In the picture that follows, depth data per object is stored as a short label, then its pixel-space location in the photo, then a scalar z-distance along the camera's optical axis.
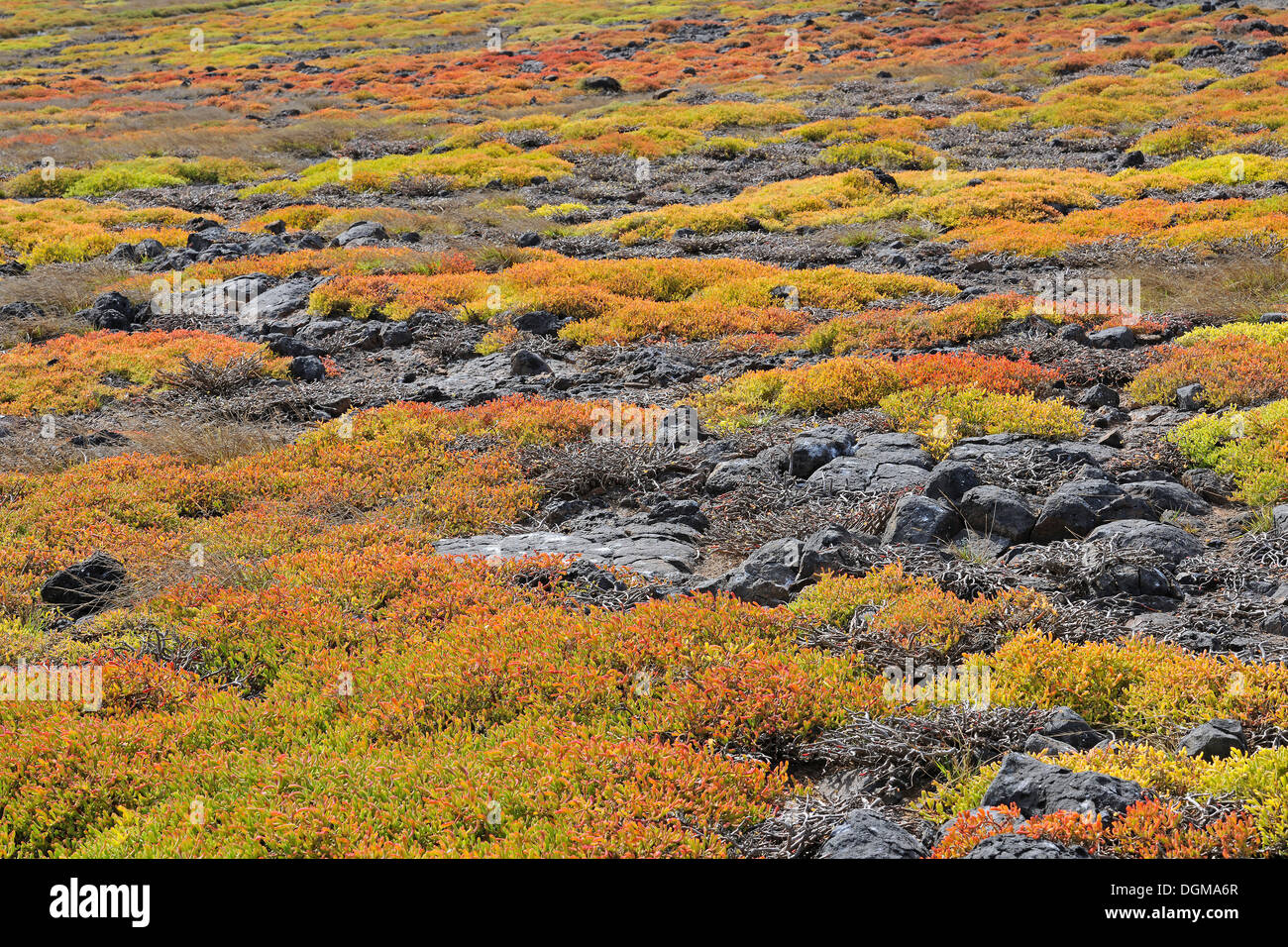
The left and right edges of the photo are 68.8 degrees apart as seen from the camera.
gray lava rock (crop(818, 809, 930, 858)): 4.65
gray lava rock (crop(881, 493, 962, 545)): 8.41
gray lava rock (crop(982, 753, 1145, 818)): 4.72
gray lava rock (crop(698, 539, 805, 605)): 7.80
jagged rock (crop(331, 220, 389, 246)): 23.73
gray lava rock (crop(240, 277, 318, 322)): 18.78
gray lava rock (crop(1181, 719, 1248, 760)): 5.20
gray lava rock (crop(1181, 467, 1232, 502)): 8.92
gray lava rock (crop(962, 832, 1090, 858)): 4.34
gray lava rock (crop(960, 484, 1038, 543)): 8.38
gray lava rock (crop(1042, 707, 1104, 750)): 5.62
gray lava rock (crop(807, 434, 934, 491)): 9.71
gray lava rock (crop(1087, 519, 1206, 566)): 7.77
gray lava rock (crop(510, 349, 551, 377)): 14.87
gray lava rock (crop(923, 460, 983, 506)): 8.97
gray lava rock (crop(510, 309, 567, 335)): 16.84
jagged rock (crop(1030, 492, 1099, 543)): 8.26
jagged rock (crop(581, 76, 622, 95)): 52.00
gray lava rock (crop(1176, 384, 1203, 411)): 10.70
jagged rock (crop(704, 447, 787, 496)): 10.33
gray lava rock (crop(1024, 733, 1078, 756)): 5.43
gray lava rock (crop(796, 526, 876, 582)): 7.90
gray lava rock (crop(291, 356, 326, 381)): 15.26
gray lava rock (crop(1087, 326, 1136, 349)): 13.38
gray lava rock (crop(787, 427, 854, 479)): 10.33
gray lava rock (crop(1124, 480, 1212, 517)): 8.67
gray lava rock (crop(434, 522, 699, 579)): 8.77
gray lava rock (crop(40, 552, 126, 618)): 8.36
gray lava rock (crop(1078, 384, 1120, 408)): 11.39
